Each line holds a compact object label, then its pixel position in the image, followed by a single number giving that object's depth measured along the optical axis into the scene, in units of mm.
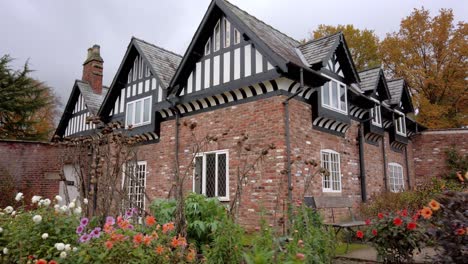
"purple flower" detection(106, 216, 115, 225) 4130
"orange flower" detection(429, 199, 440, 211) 4232
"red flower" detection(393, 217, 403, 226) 5262
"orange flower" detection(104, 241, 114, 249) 3434
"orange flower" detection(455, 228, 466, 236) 3984
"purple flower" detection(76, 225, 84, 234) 4023
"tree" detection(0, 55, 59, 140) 20297
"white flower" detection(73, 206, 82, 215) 4512
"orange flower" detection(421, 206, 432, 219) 4355
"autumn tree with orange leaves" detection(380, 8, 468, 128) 21203
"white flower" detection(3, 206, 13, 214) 4760
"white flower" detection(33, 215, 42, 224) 3891
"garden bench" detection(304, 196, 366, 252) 8159
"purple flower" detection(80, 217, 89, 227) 4237
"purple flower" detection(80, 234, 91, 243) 3800
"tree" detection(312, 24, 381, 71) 24469
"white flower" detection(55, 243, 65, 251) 3489
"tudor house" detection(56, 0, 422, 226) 9859
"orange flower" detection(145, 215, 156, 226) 4004
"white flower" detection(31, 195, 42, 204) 4706
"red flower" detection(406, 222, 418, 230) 5176
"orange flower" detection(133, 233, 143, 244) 3558
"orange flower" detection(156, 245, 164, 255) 3613
